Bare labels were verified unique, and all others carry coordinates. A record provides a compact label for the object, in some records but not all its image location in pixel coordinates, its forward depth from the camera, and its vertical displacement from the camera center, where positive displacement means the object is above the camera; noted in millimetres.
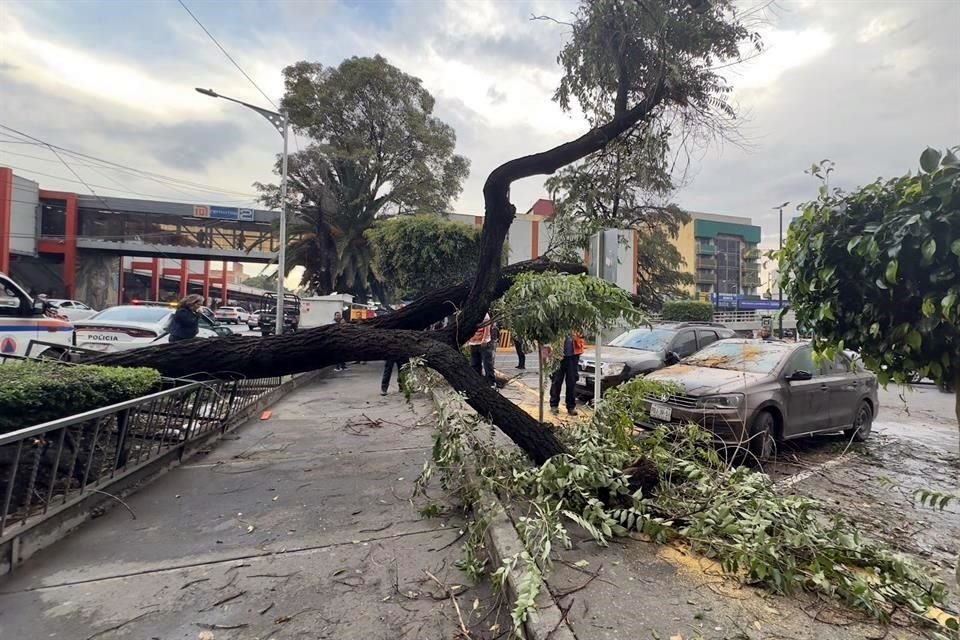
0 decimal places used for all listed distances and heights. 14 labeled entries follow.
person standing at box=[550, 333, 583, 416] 7262 -596
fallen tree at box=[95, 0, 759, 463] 4938 +2355
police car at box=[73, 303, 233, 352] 8641 -146
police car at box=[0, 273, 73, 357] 6656 +26
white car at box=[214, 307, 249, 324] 36750 +961
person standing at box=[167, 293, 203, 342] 7159 +76
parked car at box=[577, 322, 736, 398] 7895 -235
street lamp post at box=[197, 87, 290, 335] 13180 +4281
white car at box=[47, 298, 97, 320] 24239 +785
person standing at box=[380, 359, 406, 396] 9016 -881
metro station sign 32656 +7837
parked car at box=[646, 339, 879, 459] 5266 -657
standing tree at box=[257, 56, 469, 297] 23297 +8828
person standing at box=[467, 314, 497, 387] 8750 -339
